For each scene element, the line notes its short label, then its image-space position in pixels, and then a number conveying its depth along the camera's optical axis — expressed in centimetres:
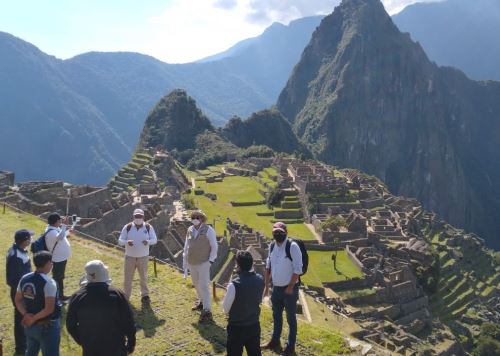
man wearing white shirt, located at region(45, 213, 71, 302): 866
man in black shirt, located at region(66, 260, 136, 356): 535
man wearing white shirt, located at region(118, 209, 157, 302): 896
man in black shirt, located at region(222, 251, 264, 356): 625
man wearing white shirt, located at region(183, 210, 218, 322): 835
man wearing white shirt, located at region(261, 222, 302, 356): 745
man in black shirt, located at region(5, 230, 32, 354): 725
